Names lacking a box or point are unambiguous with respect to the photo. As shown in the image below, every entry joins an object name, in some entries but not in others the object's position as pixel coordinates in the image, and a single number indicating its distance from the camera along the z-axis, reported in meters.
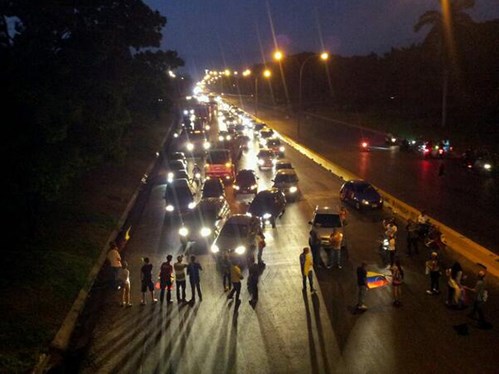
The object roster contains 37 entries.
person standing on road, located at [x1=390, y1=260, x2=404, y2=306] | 14.61
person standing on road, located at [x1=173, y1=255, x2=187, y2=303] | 15.09
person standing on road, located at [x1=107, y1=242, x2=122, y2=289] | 15.88
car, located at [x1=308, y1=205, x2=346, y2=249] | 19.09
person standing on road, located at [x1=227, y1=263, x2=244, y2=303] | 14.84
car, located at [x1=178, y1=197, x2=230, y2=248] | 20.39
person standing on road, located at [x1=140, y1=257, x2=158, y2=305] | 15.02
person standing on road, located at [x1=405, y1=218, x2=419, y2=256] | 19.11
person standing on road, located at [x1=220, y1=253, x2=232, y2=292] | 16.05
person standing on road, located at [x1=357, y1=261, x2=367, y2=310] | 14.08
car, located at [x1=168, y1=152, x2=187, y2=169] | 39.24
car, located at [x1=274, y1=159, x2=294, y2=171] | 34.66
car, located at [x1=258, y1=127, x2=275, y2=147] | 54.86
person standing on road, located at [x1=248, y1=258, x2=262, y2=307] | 14.94
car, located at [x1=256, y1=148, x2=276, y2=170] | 40.47
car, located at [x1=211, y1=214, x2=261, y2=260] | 18.19
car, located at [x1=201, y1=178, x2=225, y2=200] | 26.28
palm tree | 56.81
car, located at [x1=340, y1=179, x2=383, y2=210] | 25.95
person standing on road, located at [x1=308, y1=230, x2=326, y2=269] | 17.84
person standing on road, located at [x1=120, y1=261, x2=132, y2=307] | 15.12
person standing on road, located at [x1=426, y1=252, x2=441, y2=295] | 15.06
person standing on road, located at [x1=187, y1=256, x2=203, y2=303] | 15.16
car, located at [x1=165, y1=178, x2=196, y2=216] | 25.05
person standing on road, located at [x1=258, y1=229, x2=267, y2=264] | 18.09
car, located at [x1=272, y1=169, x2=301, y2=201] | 29.25
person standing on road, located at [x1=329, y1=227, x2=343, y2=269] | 17.38
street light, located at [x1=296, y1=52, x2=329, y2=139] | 46.41
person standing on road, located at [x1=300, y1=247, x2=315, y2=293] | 15.37
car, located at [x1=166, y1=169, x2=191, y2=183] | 32.19
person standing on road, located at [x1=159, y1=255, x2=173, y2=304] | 15.05
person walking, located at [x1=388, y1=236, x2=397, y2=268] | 17.58
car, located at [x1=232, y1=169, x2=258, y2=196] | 29.58
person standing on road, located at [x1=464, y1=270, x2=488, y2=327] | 13.12
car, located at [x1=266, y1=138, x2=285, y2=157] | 45.66
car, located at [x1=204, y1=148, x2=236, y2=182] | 34.28
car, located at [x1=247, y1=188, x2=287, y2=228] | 23.72
